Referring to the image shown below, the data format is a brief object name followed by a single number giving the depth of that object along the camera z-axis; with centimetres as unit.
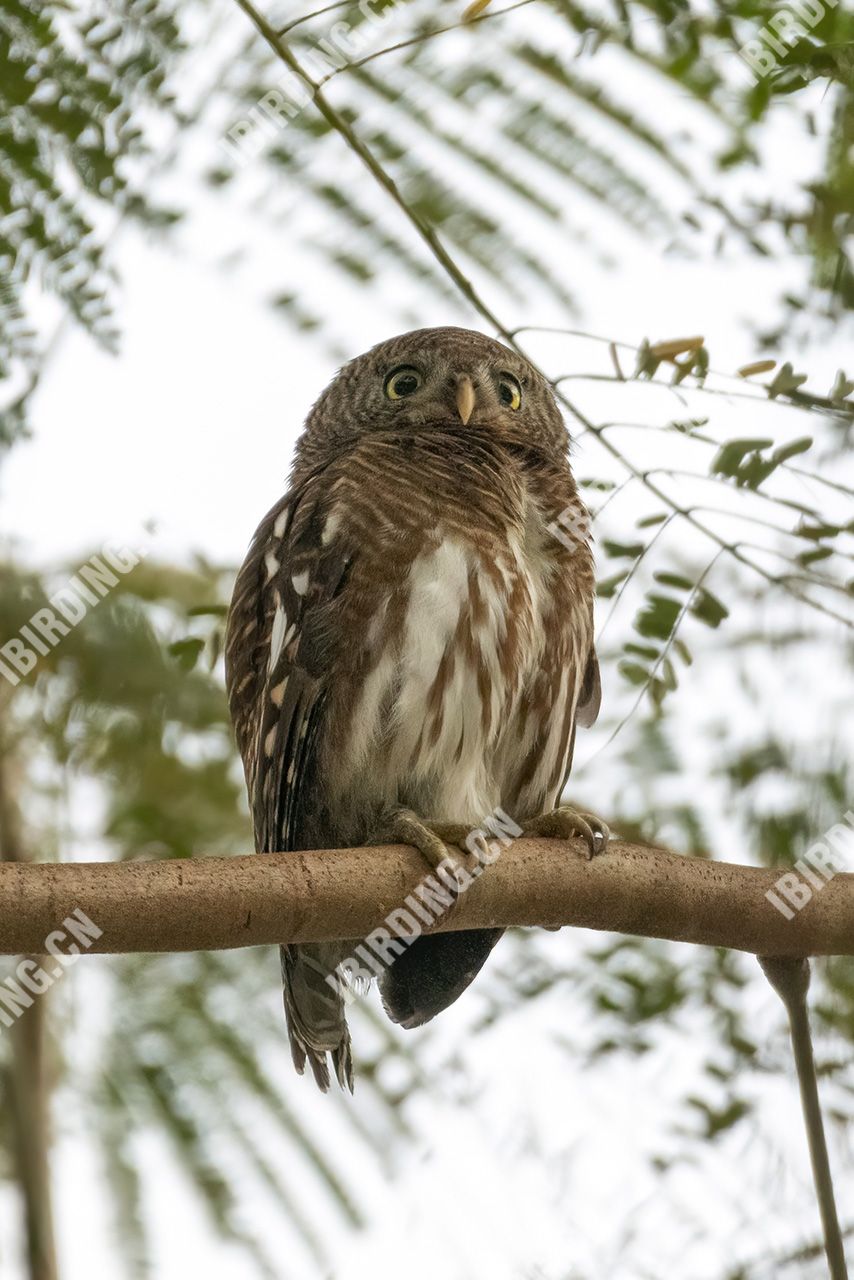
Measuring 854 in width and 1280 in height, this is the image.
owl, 664
